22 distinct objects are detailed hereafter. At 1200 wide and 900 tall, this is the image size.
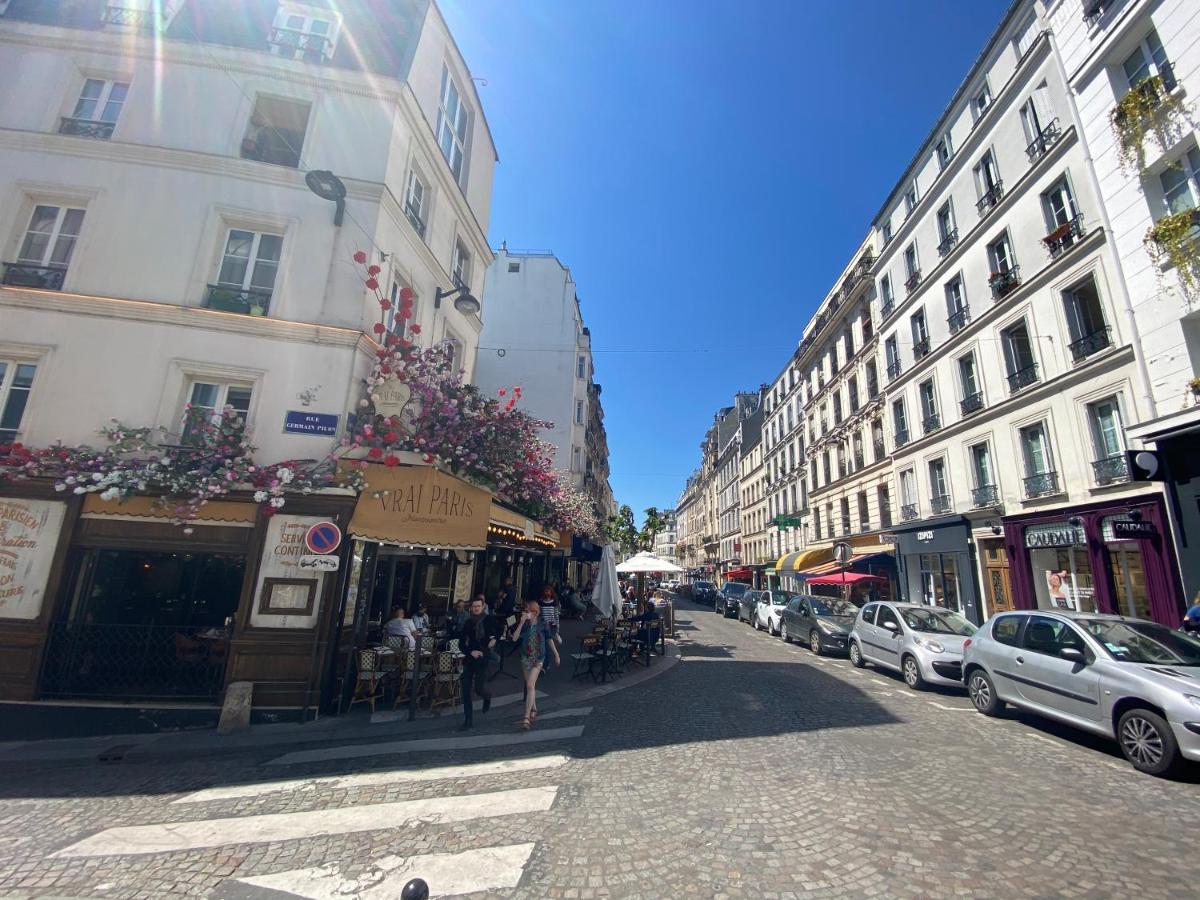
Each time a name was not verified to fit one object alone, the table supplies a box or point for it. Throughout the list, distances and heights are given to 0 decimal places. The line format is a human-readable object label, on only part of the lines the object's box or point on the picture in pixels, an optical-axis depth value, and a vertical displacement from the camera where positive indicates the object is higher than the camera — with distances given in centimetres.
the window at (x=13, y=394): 787 +253
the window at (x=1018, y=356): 1489 +669
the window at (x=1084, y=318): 1295 +684
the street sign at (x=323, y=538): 755 +42
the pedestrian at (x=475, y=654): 730 -122
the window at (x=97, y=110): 911 +808
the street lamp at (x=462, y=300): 1049 +573
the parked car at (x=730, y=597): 2733 -113
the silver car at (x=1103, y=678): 512 -107
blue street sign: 823 +226
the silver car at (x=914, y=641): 924 -117
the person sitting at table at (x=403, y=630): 879 -104
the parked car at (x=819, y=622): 1357 -122
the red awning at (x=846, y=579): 2045 +2
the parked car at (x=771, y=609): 1911 -118
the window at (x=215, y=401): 810 +264
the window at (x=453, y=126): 1217 +1069
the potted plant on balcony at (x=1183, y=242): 985 +660
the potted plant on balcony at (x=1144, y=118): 1044 +964
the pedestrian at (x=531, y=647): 723 -108
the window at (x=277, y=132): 959 +815
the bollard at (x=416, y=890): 252 -156
